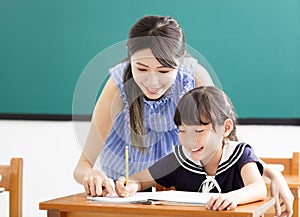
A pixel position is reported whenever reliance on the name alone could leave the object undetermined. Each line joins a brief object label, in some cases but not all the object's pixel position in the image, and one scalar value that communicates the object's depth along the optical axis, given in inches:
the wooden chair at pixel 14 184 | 123.3
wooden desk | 87.5
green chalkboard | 168.0
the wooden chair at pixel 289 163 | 143.4
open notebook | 91.6
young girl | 91.1
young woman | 84.9
